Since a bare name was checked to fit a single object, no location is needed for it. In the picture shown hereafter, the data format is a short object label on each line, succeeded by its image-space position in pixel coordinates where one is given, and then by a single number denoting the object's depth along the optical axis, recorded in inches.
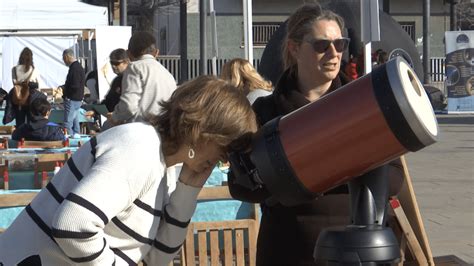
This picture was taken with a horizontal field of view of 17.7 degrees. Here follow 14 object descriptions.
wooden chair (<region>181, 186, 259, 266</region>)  318.1
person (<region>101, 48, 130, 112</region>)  632.2
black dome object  371.0
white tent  1129.3
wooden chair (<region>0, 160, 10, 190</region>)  428.2
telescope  119.3
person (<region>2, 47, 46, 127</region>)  780.6
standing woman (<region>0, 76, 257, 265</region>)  141.9
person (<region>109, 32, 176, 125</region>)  481.5
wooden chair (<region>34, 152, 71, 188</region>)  432.4
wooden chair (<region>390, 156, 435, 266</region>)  222.1
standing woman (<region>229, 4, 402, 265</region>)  184.2
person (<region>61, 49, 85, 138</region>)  887.9
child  610.4
